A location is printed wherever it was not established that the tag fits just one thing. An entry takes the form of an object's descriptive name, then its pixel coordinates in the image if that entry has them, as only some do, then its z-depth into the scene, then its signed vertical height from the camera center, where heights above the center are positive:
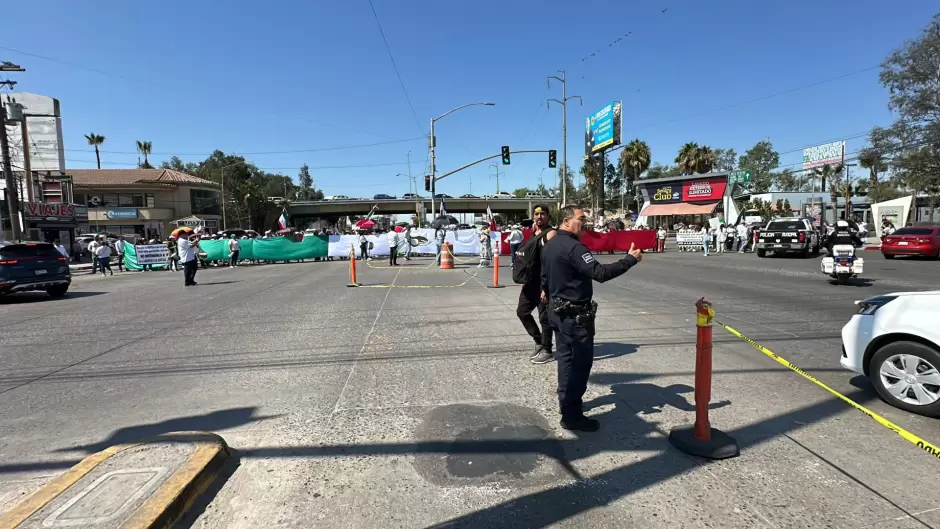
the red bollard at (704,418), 3.43 -1.41
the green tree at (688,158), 58.94 +7.84
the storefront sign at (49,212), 31.86 +1.80
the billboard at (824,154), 39.31 +5.49
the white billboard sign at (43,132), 37.31 +8.10
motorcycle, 11.73 -1.06
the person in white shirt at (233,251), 24.09 -0.81
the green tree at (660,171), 113.16 +12.20
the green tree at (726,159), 105.75 +13.43
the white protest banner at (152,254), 23.92 -0.83
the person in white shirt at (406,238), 25.34 -0.40
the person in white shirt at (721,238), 27.34 -0.88
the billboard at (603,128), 40.88 +8.54
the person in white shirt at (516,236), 15.07 -0.28
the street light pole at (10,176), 22.28 +2.98
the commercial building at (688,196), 44.28 +2.52
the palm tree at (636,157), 61.78 +8.49
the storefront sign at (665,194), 47.93 +2.94
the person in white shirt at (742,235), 27.53 -0.75
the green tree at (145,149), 80.50 +14.32
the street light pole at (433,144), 32.25 +5.57
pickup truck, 21.66 -0.77
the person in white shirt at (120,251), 23.78 -0.67
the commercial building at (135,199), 50.91 +3.97
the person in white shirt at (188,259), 15.66 -0.76
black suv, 12.59 -0.77
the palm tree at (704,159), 58.59 +7.55
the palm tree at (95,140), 79.41 +15.75
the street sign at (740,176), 45.42 +4.25
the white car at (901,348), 4.01 -1.12
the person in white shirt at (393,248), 21.33 -0.76
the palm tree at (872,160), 35.75 +4.54
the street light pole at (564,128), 41.94 +8.38
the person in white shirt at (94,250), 22.12 -0.54
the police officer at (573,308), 3.75 -0.63
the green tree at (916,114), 32.25 +6.88
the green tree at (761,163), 94.00 +11.70
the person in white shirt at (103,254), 21.08 -0.69
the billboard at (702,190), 44.69 +3.02
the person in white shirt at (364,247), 26.46 -0.85
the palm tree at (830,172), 51.11 +5.09
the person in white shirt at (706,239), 25.53 -0.87
